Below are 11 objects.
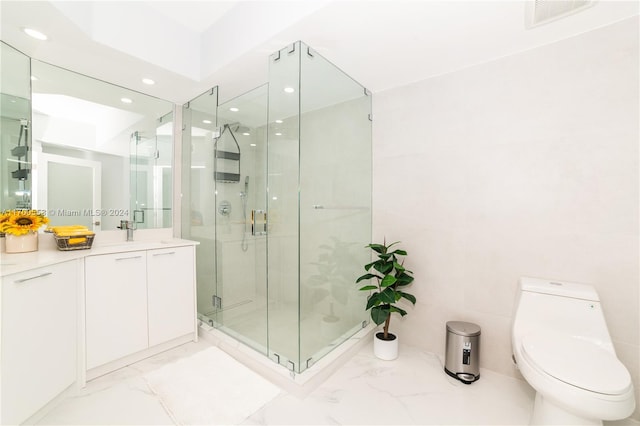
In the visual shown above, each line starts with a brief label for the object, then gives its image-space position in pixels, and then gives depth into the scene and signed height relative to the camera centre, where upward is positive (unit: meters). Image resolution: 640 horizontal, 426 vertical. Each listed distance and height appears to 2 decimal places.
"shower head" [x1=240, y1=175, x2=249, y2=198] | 2.68 +0.20
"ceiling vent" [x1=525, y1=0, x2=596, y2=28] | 1.41 +1.09
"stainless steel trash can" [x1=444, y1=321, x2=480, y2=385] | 1.90 -1.01
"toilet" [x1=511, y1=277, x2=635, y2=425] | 1.14 -0.72
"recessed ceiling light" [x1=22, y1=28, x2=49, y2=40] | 1.66 +1.09
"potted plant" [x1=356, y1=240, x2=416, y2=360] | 2.09 -0.68
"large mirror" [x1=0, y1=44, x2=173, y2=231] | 1.89 +0.48
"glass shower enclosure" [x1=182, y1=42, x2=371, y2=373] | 1.89 +0.03
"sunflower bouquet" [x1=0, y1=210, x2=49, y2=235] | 1.68 -0.08
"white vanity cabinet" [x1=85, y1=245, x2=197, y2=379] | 1.82 -0.71
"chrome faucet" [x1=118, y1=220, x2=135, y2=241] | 2.43 -0.15
